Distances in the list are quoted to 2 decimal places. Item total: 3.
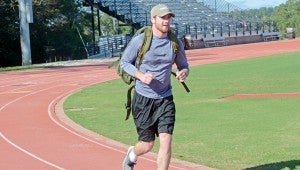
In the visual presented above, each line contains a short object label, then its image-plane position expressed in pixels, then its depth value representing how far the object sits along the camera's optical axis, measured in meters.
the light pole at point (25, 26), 38.53
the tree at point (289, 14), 95.26
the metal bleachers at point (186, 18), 48.56
